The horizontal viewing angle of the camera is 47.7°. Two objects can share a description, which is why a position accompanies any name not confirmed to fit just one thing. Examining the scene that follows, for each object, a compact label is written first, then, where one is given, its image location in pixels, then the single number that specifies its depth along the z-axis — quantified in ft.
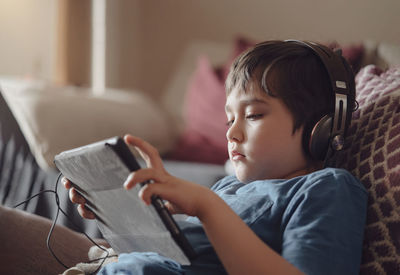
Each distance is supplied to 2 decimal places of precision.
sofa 2.20
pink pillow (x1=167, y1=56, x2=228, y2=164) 5.64
